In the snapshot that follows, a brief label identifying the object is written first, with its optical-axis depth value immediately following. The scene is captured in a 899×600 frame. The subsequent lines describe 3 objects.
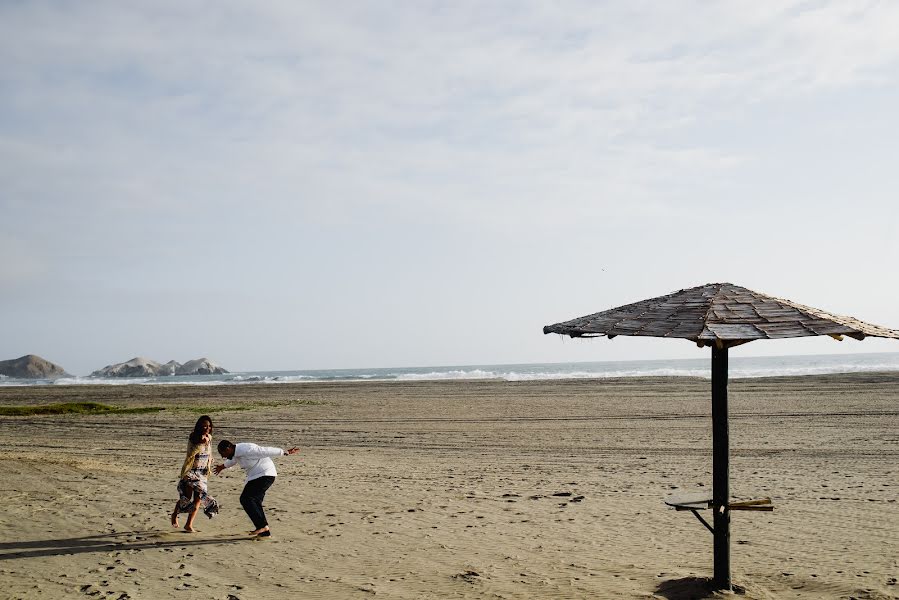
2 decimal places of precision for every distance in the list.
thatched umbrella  5.42
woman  8.41
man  8.10
